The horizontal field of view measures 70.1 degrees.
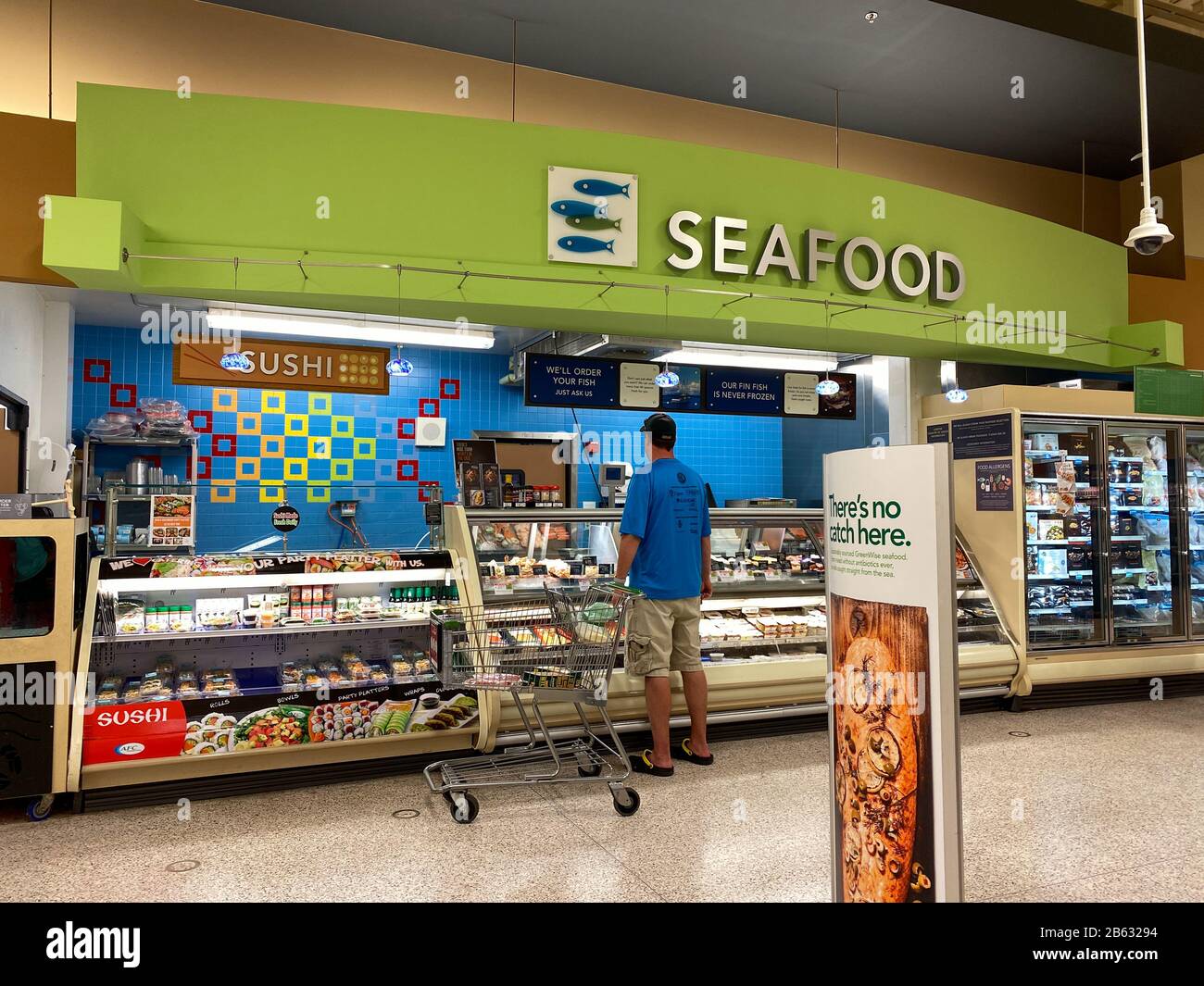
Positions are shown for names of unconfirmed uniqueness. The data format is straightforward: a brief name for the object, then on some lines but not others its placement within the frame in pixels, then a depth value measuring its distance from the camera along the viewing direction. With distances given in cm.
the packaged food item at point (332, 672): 471
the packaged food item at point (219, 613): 468
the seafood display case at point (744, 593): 539
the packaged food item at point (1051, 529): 701
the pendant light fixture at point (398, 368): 529
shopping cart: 422
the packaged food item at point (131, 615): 449
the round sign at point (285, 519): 498
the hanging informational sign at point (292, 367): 517
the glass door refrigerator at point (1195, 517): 755
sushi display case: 435
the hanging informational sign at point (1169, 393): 717
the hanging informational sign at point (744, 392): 670
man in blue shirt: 495
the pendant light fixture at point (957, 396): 705
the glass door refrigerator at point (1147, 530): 738
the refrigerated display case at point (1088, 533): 670
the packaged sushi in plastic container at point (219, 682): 451
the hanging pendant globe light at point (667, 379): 636
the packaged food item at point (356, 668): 478
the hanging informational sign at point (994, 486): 671
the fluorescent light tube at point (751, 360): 824
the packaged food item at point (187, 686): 443
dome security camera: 449
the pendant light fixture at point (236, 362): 497
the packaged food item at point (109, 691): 427
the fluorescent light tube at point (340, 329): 670
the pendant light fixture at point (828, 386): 660
